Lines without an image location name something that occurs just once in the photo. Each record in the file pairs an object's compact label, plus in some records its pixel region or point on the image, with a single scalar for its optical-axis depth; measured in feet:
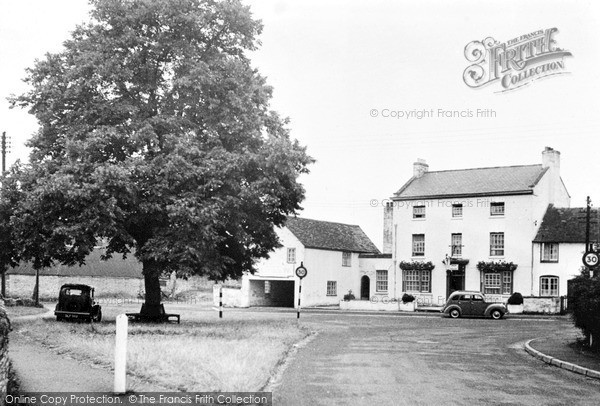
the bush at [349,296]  182.80
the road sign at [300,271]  105.19
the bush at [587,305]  59.26
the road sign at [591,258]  86.28
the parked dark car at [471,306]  127.44
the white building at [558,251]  152.25
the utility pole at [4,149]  147.43
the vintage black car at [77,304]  98.84
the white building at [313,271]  183.83
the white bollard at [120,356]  33.53
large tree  81.71
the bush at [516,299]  148.66
